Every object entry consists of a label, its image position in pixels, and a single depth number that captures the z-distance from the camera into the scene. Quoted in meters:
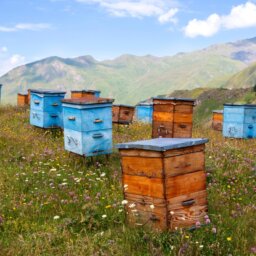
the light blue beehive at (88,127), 9.95
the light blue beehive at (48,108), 13.80
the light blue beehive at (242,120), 16.20
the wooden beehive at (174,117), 11.91
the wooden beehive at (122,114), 18.14
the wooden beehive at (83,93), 18.97
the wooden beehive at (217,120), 20.55
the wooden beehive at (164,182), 5.68
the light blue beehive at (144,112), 23.56
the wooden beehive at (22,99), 25.84
